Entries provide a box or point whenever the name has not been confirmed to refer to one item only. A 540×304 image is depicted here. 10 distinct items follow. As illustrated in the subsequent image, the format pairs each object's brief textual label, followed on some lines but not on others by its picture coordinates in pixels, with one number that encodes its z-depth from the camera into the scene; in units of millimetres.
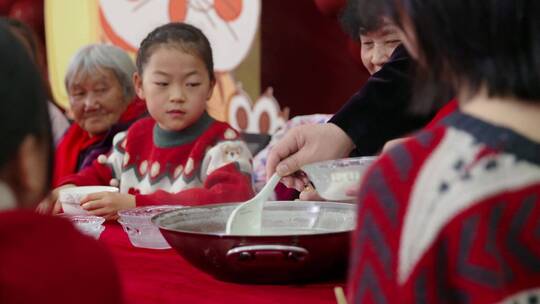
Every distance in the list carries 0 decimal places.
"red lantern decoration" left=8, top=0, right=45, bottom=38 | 4400
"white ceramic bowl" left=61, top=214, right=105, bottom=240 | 1991
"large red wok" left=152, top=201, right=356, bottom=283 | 1680
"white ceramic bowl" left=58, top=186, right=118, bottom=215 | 2153
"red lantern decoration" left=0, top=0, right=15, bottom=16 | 4438
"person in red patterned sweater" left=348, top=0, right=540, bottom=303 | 1109
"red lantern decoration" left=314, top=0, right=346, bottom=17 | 3166
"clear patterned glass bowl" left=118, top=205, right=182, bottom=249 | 1950
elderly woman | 2930
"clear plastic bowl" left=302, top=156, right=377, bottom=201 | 1792
